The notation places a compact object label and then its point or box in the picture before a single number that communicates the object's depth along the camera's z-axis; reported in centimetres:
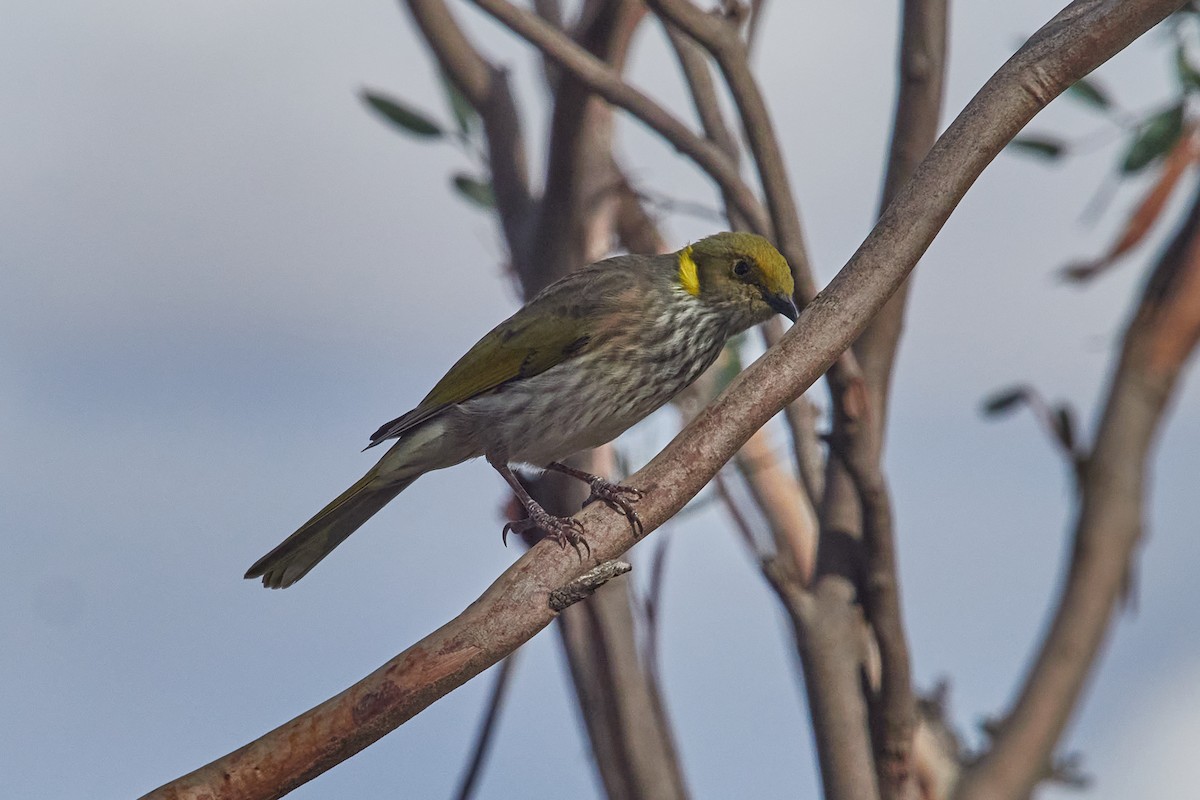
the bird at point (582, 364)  871
